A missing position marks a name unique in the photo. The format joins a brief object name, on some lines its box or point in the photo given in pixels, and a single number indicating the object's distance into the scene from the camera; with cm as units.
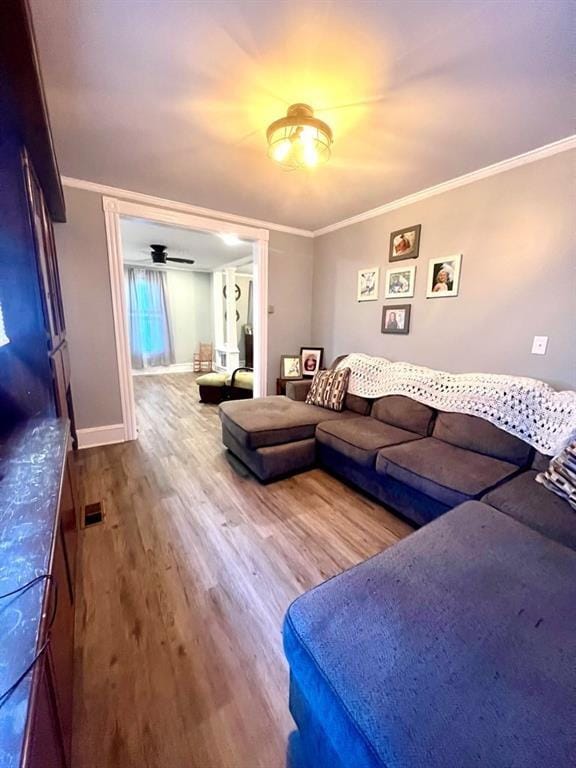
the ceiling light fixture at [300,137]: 165
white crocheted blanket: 190
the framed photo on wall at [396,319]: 303
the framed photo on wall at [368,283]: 330
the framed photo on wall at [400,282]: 296
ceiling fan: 496
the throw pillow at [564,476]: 153
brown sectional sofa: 164
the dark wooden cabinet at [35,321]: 68
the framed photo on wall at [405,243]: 288
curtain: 664
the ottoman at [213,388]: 468
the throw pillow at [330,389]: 307
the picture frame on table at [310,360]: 402
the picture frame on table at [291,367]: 400
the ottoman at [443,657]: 63
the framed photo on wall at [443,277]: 261
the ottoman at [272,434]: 246
